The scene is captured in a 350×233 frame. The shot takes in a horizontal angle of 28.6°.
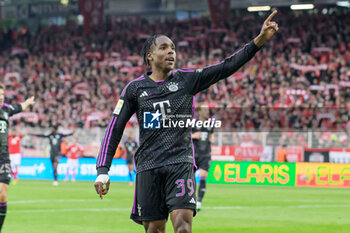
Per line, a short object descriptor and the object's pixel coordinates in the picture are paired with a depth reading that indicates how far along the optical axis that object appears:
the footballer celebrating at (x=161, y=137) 6.23
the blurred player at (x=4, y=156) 10.61
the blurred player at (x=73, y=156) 28.94
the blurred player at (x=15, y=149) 27.35
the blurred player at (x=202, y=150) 16.22
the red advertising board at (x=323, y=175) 25.38
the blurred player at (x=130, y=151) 27.28
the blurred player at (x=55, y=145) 27.91
